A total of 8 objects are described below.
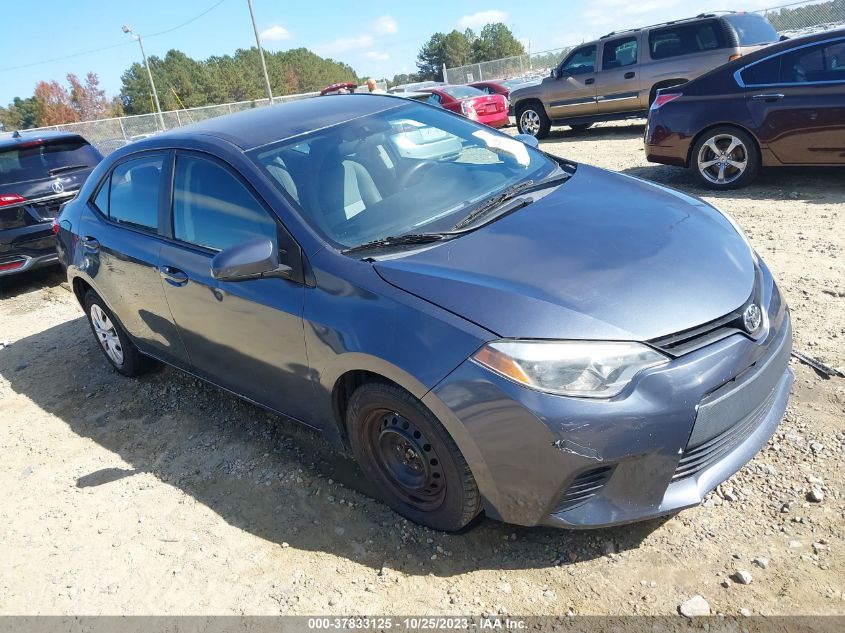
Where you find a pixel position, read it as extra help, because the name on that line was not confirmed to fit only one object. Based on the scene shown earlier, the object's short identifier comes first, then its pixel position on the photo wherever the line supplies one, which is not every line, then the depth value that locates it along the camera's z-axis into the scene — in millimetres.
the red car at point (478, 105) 14516
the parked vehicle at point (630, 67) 10570
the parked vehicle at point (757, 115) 6207
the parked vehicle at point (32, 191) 6926
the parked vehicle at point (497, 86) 20562
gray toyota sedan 2143
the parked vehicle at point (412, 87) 21372
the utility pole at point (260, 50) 31438
